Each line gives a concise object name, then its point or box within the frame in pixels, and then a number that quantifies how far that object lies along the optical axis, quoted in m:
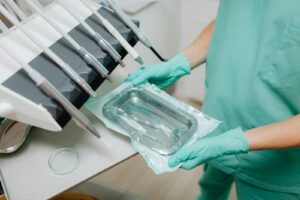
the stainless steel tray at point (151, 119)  0.72
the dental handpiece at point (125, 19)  0.80
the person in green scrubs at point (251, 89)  0.69
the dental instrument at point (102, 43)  0.73
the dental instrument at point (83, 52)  0.69
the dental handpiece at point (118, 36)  0.76
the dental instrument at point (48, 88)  0.59
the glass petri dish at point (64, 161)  0.69
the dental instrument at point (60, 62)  0.64
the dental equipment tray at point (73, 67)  0.60
